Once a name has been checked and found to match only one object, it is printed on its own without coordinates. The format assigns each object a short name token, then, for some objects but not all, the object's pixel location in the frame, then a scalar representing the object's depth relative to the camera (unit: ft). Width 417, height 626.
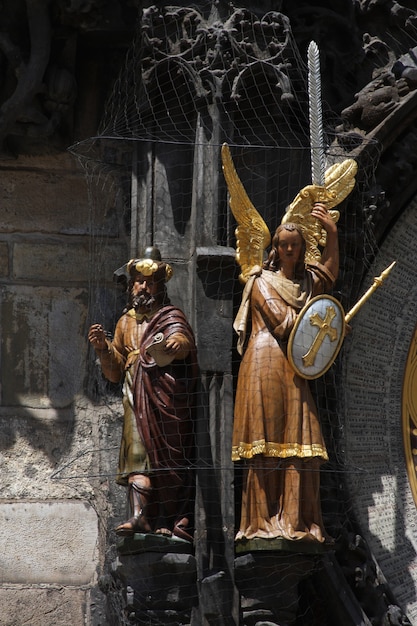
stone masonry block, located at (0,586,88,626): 49.47
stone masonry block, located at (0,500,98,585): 49.85
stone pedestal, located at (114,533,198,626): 46.93
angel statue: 47.02
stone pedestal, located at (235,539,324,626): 46.98
